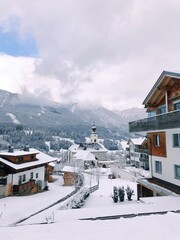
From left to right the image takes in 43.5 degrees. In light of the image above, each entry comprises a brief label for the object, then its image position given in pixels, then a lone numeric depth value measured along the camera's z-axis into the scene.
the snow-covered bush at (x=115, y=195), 19.33
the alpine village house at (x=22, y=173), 31.43
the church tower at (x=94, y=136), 113.40
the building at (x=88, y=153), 77.56
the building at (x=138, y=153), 55.47
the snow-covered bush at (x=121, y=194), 19.61
